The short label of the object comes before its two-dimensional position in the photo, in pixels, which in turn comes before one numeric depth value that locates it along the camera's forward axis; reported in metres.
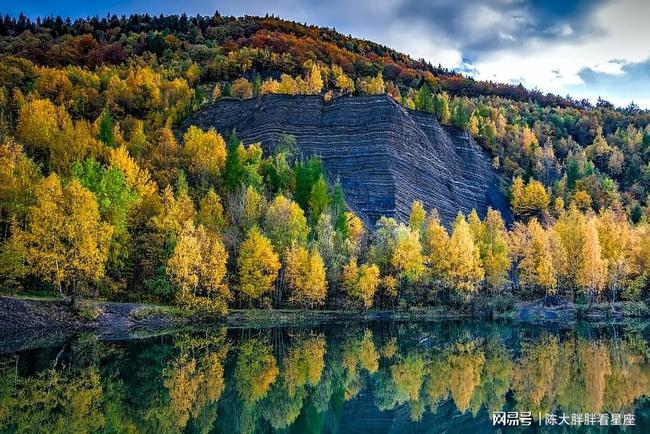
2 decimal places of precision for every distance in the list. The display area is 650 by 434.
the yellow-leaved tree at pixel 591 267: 60.12
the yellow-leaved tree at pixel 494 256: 61.71
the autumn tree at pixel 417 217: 69.56
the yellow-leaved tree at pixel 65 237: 39.69
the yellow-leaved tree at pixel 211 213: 54.16
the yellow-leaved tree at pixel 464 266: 58.34
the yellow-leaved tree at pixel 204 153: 67.00
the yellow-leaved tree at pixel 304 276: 51.57
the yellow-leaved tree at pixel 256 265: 49.66
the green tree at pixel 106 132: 65.94
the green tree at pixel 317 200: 65.25
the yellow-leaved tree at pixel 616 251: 62.81
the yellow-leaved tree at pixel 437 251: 59.25
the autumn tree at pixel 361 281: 53.88
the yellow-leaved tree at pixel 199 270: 45.44
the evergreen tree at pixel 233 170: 66.19
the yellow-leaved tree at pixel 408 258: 57.00
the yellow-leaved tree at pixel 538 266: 60.50
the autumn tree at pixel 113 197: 45.94
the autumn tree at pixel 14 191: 42.25
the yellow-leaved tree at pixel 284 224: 54.97
